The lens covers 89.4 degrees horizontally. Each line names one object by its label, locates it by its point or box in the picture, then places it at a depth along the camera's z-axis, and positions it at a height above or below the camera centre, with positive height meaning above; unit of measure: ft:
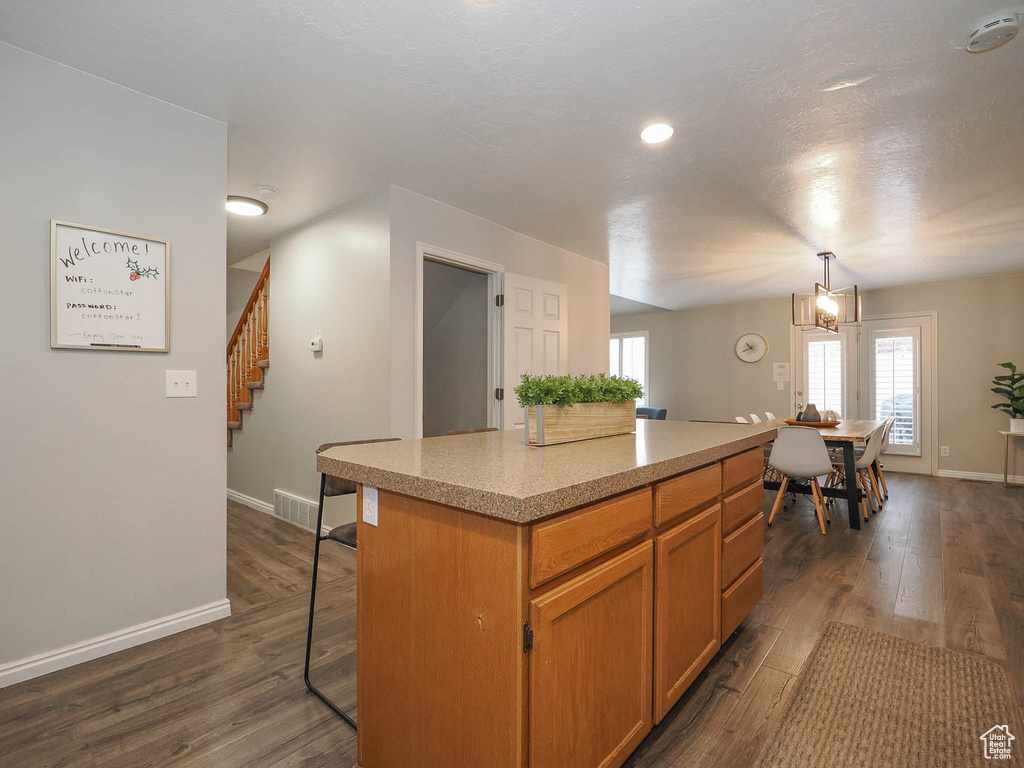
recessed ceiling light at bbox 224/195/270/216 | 11.71 +4.17
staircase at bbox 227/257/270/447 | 15.08 +0.96
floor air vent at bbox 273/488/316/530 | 12.57 -3.15
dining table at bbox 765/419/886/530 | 13.38 -2.13
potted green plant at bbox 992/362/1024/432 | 18.40 -0.34
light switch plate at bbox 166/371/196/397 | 7.72 +0.03
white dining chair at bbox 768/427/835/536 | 13.00 -1.88
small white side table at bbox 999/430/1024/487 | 18.39 -2.64
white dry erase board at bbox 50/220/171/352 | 6.78 +1.31
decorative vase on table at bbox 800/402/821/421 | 15.38 -0.87
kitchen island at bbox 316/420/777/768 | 3.56 -1.71
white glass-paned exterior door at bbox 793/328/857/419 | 22.98 +0.60
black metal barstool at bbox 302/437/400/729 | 5.90 -1.71
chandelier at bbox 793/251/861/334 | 15.43 +2.41
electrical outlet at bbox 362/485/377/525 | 4.62 -1.08
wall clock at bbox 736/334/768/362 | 25.63 +1.88
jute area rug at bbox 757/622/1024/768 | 5.11 -3.66
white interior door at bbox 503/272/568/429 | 13.51 +1.47
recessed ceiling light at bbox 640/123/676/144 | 8.55 +4.26
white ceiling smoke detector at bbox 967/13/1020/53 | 5.94 +4.15
